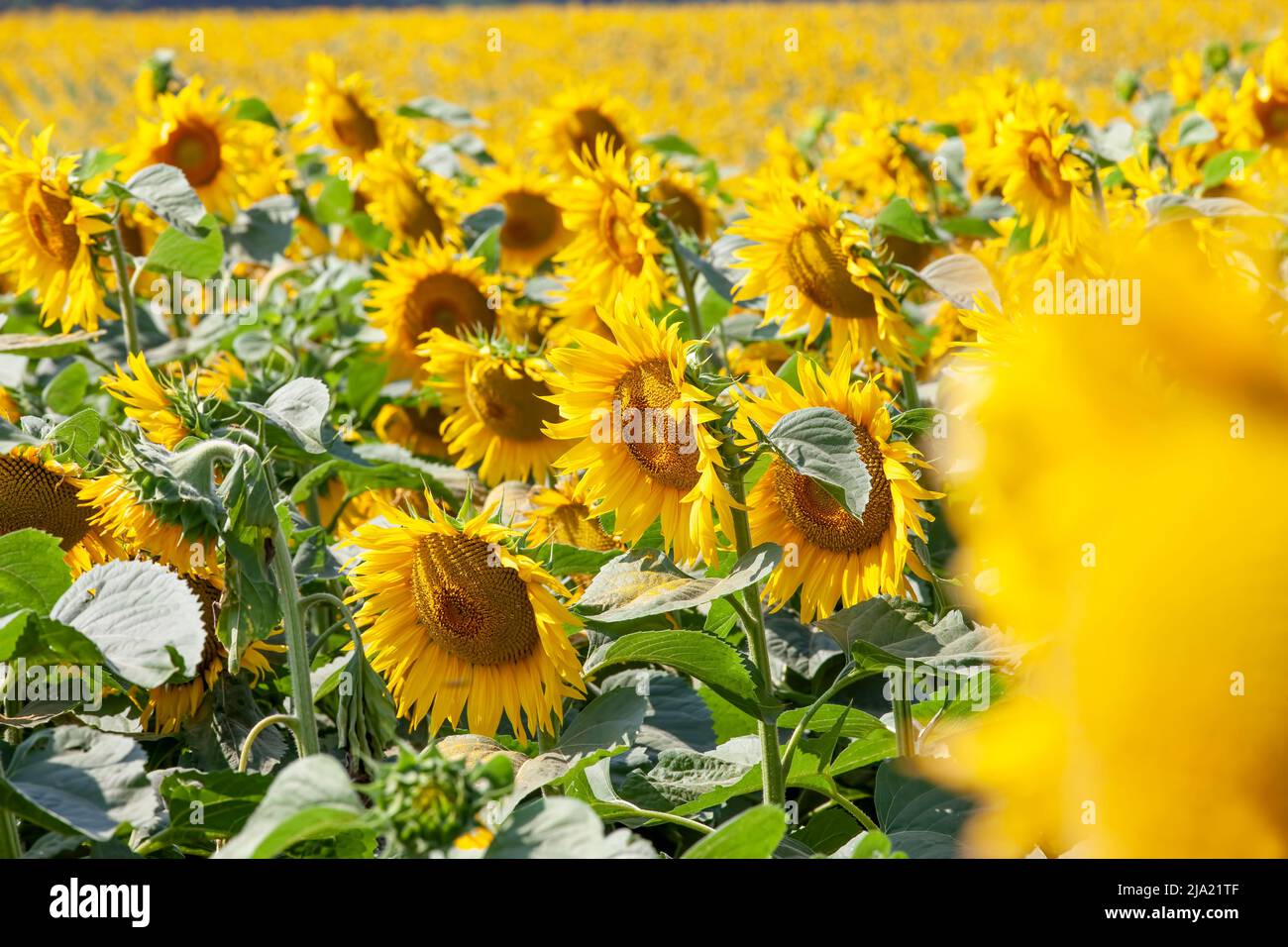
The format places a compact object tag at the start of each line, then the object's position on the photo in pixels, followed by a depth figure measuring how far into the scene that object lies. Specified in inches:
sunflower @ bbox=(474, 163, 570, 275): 86.4
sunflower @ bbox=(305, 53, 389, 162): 93.4
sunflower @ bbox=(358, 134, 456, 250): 85.7
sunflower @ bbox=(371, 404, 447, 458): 74.6
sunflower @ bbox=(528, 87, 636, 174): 89.7
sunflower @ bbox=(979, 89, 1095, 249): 65.5
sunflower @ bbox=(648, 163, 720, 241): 83.4
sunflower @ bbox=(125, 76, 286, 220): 81.0
